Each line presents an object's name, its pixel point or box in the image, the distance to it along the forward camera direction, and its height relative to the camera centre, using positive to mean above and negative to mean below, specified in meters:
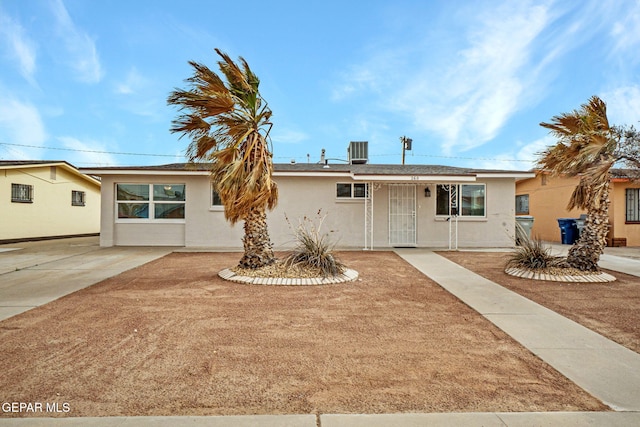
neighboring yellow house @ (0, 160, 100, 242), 16.09 +0.78
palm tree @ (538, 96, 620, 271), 7.77 +1.15
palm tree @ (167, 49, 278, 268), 7.40 +1.70
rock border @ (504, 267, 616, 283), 7.63 -1.30
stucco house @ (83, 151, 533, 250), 13.55 +0.20
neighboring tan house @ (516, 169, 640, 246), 15.31 +0.52
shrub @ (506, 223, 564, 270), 8.26 -0.96
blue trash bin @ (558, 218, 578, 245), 15.72 -0.59
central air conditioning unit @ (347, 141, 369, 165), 17.05 +3.04
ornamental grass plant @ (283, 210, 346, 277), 7.67 -0.88
